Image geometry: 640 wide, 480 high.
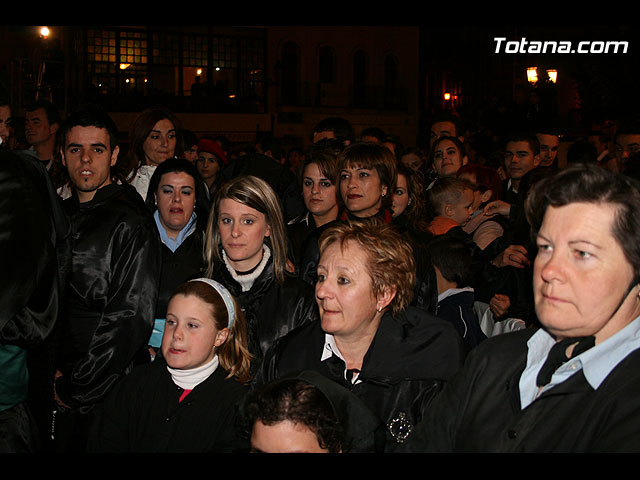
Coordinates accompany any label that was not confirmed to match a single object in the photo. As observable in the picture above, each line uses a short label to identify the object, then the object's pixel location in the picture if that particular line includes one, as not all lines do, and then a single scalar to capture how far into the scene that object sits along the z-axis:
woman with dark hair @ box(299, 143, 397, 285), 4.48
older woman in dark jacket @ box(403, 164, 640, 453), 1.82
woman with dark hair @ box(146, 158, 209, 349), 4.28
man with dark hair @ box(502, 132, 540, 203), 6.34
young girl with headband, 2.94
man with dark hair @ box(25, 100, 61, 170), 6.49
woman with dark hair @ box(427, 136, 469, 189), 6.52
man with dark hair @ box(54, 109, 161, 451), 3.41
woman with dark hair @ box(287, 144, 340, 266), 4.91
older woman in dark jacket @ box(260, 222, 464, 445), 2.81
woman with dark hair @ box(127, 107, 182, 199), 5.40
